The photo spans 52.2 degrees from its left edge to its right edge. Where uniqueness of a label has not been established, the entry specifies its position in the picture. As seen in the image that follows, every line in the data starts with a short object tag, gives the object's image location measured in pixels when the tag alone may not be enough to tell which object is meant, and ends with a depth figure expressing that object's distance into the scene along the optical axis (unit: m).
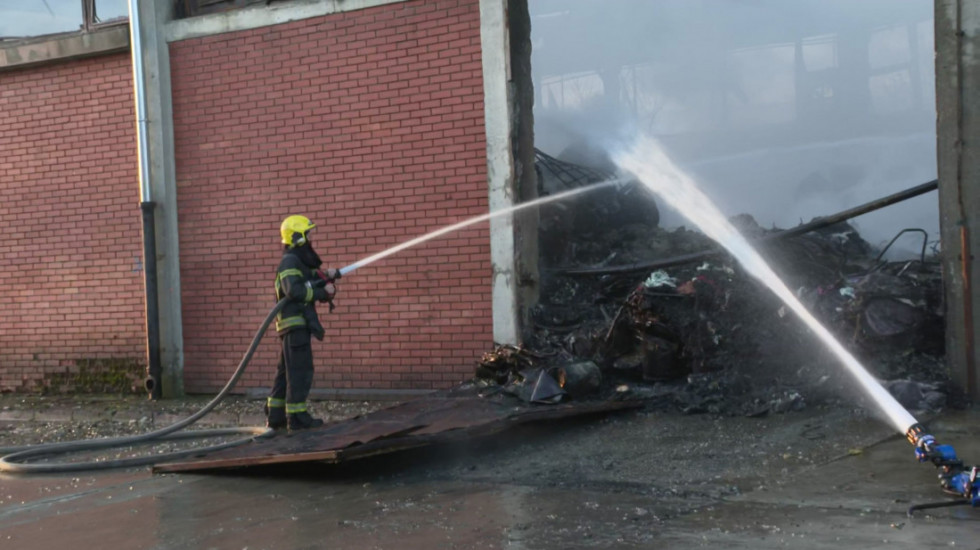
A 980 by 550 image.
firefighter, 7.76
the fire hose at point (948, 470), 4.55
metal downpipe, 10.48
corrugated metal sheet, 6.12
